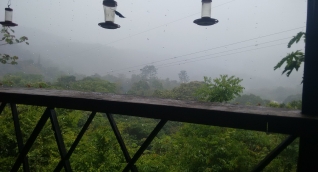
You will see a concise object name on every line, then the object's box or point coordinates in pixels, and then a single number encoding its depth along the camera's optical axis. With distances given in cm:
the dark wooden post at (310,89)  61
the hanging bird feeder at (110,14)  189
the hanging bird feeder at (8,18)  254
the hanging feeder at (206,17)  162
